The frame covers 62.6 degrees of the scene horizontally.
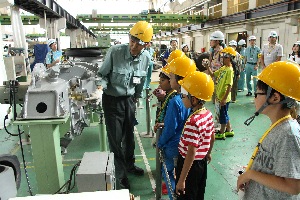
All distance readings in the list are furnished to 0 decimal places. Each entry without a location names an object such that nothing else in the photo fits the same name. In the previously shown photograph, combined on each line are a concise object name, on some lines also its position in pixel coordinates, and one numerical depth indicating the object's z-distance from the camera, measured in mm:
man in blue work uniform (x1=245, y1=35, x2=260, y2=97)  8367
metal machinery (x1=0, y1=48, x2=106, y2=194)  2338
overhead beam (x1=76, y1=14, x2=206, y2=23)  16188
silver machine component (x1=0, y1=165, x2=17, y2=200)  1121
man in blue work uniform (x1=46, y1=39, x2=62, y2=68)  7441
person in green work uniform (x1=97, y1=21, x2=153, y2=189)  3033
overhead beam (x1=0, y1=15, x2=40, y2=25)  15483
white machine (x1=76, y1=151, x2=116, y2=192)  1810
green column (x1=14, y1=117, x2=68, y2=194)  2334
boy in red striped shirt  2010
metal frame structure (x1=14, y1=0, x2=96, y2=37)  7256
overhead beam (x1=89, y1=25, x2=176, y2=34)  26041
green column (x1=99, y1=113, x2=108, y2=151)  3418
